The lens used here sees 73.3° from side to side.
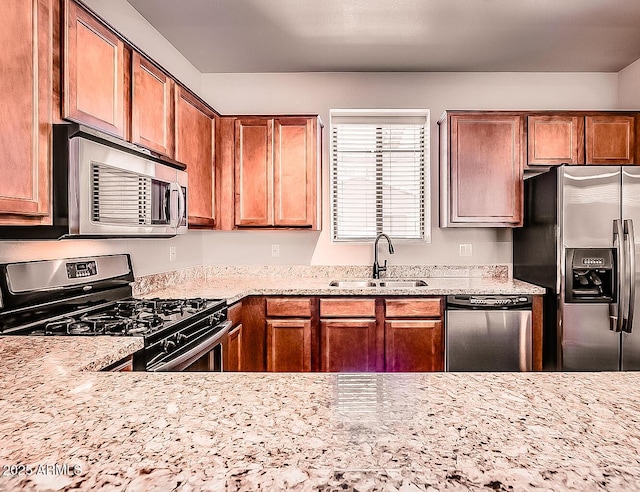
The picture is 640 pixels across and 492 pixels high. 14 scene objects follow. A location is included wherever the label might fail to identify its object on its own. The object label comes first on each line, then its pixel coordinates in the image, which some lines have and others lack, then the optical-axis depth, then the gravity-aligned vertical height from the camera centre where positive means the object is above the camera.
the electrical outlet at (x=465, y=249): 3.72 -0.06
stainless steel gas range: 1.69 -0.34
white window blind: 3.78 +0.58
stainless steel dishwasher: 2.96 -0.64
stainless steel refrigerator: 2.76 -0.16
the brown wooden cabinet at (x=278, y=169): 3.34 +0.56
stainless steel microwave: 1.59 +0.22
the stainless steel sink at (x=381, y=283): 3.56 -0.34
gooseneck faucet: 3.49 -0.18
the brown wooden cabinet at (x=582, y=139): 3.28 +0.79
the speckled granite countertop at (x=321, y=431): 0.59 -0.32
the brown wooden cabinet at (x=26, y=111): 1.36 +0.44
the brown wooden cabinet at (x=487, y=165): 3.28 +0.59
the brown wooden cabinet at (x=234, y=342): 2.64 -0.65
